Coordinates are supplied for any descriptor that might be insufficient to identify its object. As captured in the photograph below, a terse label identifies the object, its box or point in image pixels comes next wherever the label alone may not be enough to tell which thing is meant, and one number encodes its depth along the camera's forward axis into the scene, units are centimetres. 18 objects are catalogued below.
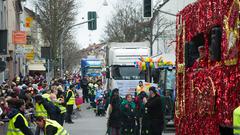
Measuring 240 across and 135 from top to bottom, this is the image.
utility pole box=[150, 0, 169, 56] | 6337
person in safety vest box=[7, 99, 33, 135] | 1152
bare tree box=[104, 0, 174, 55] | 6840
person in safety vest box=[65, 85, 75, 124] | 2612
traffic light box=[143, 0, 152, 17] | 2561
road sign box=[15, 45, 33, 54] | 3270
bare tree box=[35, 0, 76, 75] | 5616
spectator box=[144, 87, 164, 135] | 1678
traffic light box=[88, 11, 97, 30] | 3600
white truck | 3616
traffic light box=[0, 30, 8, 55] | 1664
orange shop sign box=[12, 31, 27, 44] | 3808
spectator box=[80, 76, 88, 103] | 4537
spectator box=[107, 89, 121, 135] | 1823
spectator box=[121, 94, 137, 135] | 1889
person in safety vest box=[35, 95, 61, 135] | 1798
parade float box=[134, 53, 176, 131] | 2312
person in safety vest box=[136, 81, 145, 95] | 2755
